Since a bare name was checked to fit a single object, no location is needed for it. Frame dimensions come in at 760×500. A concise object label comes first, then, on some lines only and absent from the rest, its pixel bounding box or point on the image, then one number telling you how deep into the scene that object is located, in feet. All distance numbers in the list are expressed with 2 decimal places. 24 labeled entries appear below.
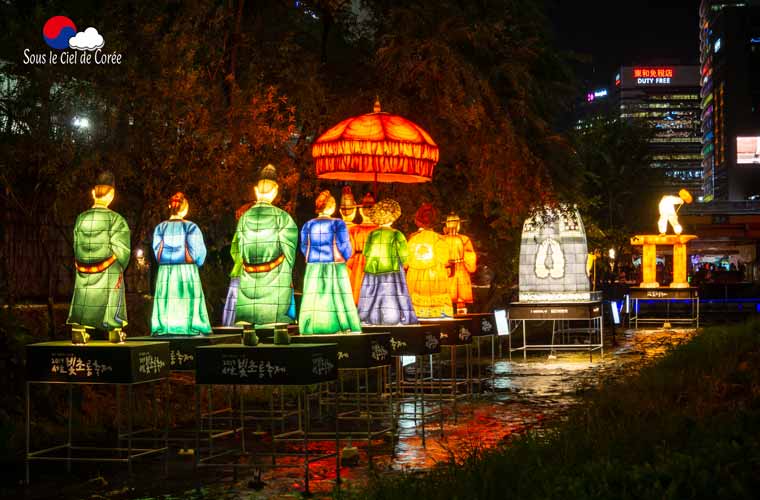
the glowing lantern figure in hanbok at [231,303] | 41.11
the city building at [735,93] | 299.99
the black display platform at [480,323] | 47.91
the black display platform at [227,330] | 38.37
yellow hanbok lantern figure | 47.03
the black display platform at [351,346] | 32.73
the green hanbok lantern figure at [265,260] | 33.06
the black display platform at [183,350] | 35.73
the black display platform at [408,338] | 37.73
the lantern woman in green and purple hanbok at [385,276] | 39.58
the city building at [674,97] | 616.39
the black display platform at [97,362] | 30.42
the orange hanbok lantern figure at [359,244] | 44.19
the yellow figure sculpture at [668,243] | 104.68
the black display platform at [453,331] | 43.01
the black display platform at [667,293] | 98.43
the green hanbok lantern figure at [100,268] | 33.35
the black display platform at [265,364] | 28.12
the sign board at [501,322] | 71.00
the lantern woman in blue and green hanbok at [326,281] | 34.35
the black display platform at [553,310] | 67.05
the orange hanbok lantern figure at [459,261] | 53.21
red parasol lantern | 41.55
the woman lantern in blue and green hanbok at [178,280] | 36.63
